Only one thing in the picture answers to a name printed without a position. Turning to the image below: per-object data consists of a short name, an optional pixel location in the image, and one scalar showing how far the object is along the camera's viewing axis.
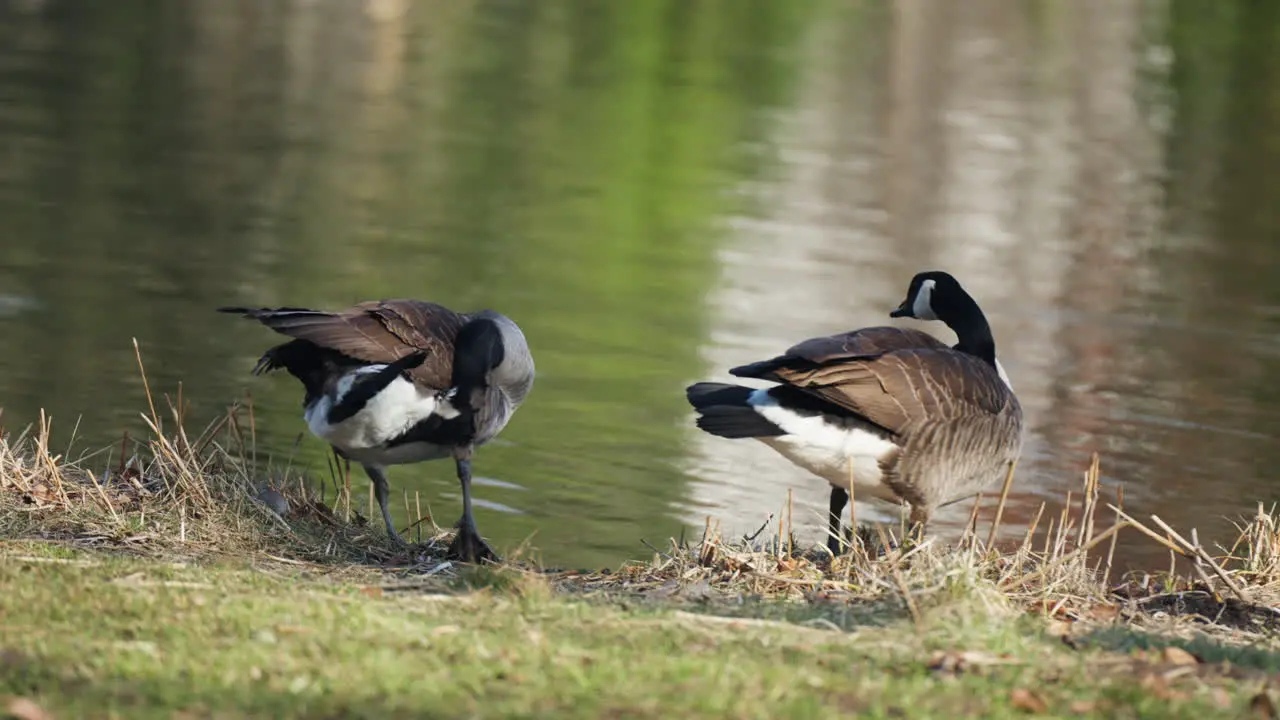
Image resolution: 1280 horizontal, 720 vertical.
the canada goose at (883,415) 15.62
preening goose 16.14
